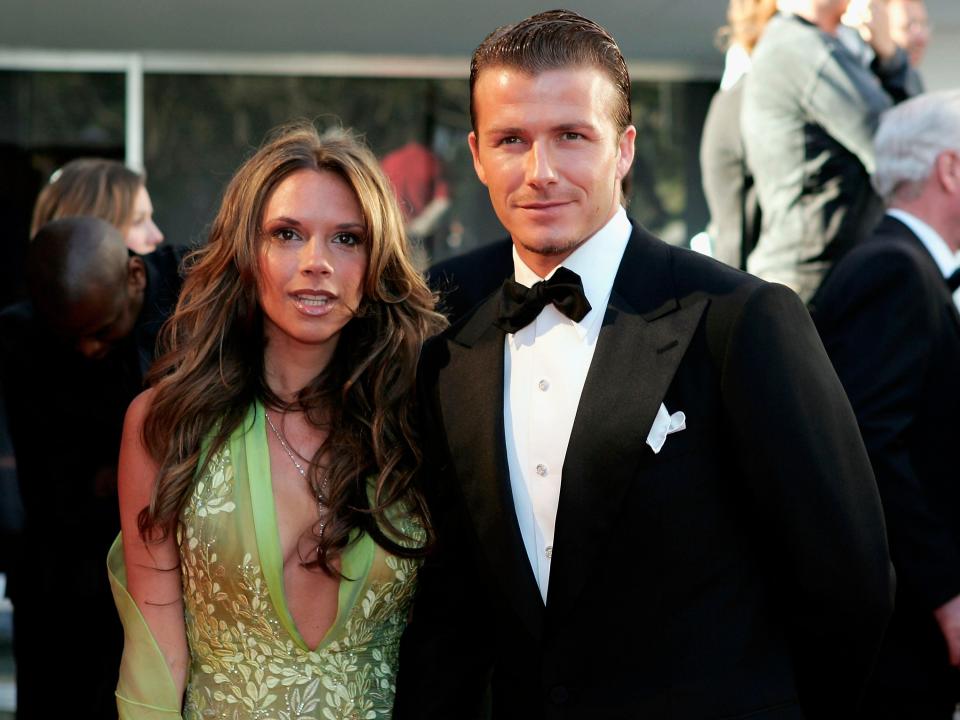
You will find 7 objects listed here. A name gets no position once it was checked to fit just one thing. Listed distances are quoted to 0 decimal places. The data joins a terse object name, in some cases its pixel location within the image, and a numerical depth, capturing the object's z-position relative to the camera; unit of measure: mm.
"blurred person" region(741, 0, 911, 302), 4070
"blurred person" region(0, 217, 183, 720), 2969
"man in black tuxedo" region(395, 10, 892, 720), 2111
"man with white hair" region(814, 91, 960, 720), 3209
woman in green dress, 2621
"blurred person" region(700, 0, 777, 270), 4602
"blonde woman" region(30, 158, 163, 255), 3965
